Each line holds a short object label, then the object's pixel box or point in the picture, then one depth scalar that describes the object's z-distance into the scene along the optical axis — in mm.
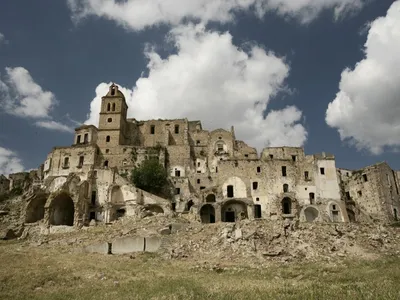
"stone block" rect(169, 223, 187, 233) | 31947
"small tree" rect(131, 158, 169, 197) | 52250
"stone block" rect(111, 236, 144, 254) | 29188
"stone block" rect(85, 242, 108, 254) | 29516
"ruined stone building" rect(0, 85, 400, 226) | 45844
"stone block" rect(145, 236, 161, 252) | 29094
